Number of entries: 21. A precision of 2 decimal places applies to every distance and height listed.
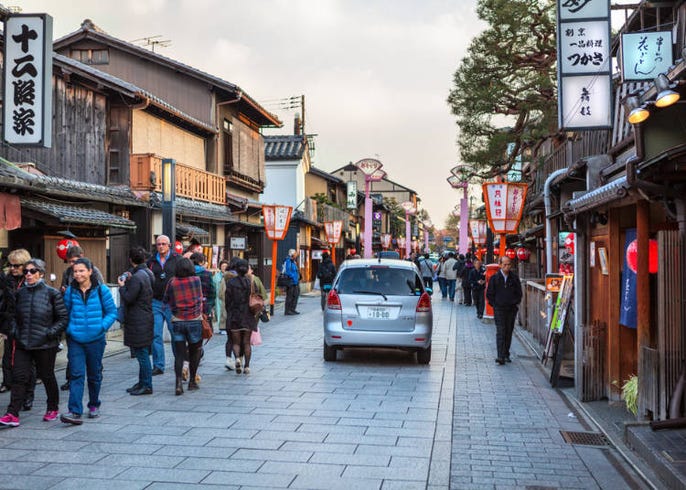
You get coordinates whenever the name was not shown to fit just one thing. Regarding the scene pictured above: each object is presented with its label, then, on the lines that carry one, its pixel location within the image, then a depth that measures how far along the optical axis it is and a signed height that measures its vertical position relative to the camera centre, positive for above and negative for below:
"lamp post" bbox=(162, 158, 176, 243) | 17.03 +1.79
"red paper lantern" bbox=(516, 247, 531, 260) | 29.33 +0.55
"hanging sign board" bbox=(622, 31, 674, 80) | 9.75 +2.96
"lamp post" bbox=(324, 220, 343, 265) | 37.25 +2.01
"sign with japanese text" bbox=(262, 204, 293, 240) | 23.27 +1.65
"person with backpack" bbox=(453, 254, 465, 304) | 29.11 -0.31
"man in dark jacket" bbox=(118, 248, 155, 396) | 9.23 -0.66
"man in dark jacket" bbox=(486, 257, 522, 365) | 12.65 -0.61
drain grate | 7.27 -1.83
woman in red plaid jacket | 9.68 -0.53
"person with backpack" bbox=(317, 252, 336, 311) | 22.55 -0.07
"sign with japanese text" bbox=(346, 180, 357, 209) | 52.25 +5.46
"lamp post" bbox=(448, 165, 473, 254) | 34.10 +2.74
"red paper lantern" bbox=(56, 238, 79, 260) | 13.91 +0.51
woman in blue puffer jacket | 7.75 -0.62
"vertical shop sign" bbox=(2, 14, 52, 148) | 11.35 +3.18
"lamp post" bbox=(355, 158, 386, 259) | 34.75 +5.16
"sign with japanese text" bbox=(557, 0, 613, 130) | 11.08 +3.27
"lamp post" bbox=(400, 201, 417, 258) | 59.72 +4.57
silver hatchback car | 12.25 -0.82
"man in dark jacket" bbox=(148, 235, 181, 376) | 11.35 -0.20
